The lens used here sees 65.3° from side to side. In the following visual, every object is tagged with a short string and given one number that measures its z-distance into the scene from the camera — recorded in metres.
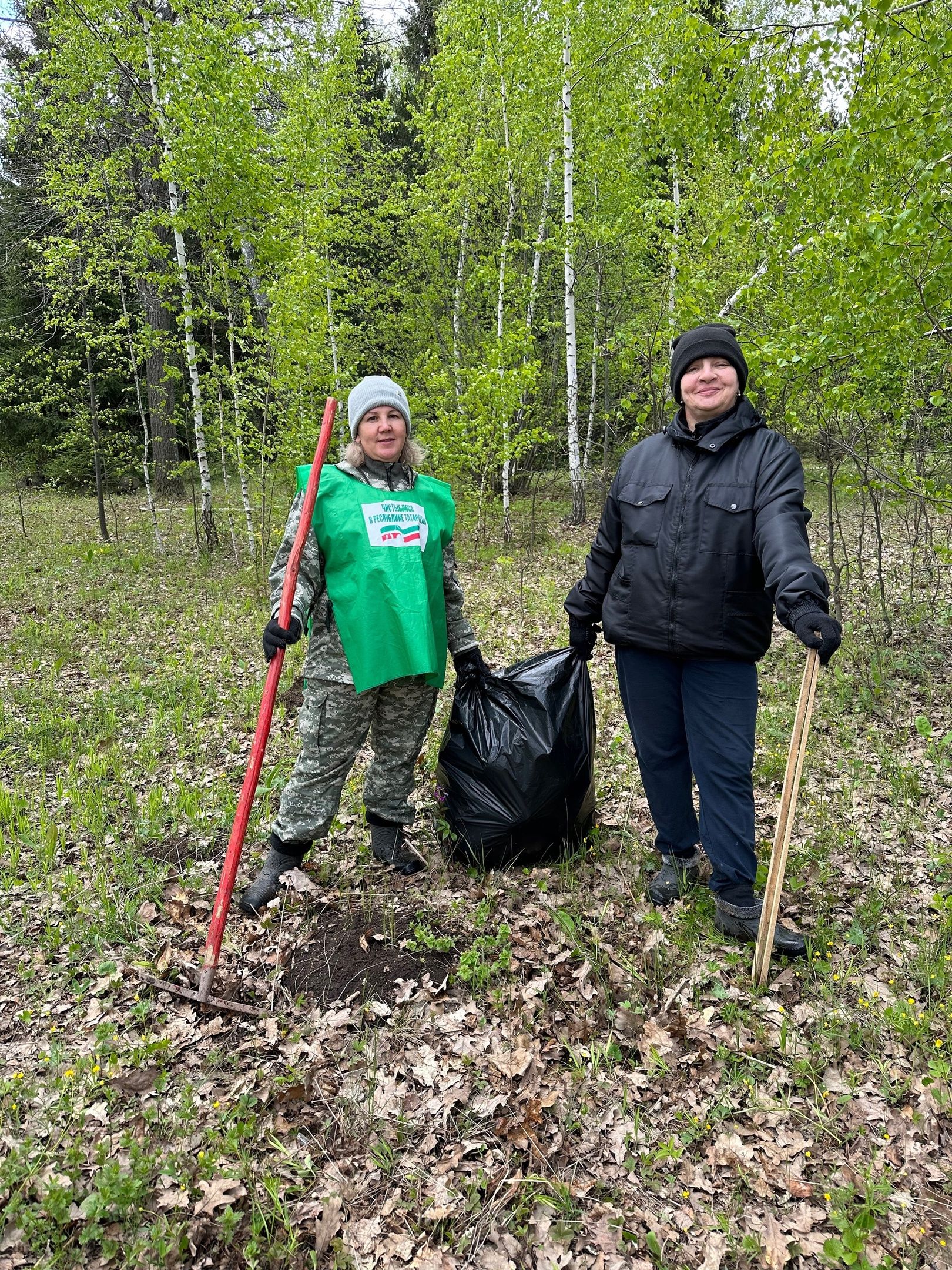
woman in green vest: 2.87
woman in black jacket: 2.51
